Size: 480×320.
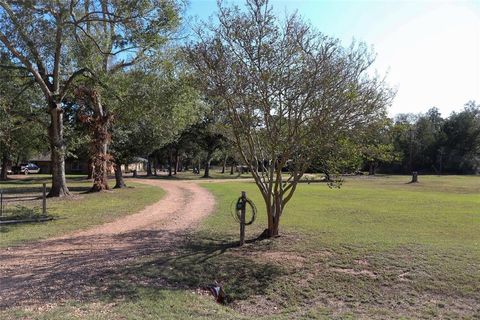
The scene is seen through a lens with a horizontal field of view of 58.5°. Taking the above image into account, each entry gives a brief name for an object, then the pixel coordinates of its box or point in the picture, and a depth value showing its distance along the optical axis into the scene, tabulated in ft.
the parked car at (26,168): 220.84
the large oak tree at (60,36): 52.44
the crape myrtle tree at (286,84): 30.35
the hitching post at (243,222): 33.71
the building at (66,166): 247.66
